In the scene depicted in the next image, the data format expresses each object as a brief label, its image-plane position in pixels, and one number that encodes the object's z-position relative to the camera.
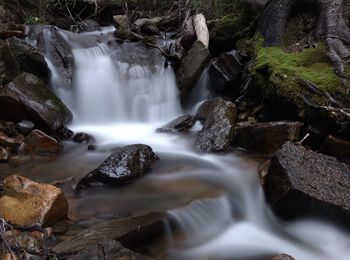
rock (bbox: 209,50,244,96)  6.89
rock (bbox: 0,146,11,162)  5.10
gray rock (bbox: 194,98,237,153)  5.48
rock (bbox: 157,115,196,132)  6.47
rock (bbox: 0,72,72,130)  5.65
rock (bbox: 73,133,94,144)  6.00
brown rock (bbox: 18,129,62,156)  5.39
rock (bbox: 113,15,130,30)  9.65
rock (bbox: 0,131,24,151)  5.38
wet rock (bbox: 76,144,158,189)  4.37
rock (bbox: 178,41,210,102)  7.21
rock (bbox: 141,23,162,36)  9.35
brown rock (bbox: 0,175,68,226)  3.28
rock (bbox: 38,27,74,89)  7.16
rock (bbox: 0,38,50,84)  6.13
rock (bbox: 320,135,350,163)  4.70
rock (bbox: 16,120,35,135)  5.61
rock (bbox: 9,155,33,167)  5.04
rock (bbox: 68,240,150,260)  2.56
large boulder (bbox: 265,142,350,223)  3.55
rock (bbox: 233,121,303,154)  5.06
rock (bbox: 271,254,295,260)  3.09
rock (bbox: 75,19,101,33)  10.01
